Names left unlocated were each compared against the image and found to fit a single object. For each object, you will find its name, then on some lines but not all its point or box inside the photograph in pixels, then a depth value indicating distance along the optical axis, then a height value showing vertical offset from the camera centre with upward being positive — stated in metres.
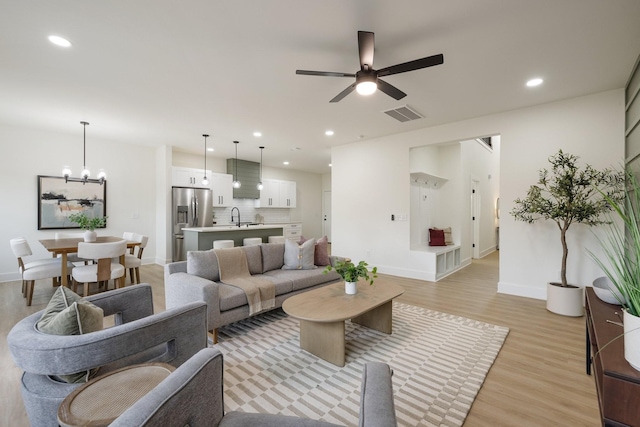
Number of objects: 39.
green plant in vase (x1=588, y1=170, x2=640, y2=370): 1.11 -0.36
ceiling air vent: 4.11 +1.57
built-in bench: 5.05 -0.93
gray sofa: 2.63 -0.80
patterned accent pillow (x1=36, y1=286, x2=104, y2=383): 1.36 -0.55
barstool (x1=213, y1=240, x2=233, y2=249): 5.12 -0.57
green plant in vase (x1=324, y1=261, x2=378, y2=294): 2.79 -0.62
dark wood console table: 1.09 -0.71
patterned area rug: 1.82 -1.29
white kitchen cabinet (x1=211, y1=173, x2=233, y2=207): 7.39 +0.69
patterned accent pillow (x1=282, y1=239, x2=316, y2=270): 3.84 -0.60
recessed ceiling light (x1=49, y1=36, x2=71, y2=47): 2.43 +1.56
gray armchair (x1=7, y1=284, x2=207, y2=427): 1.23 -0.68
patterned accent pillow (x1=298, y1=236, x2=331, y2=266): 4.08 -0.62
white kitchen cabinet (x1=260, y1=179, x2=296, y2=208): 8.79 +0.66
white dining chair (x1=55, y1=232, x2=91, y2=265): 4.71 -0.44
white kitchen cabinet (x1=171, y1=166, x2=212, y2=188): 6.55 +0.90
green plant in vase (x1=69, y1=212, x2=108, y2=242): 4.30 -0.17
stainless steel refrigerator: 6.47 +0.06
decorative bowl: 1.87 -0.56
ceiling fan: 2.15 +1.22
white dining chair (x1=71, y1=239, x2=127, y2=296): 3.69 -0.67
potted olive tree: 3.35 +0.14
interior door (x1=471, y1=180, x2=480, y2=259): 7.29 -0.18
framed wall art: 5.20 +0.27
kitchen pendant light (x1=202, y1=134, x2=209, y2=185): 5.69 +1.52
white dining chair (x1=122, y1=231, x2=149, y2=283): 4.56 -0.75
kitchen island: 5.25 -0.44
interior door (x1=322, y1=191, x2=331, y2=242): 11.23 +0.01
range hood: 7.92 +1.10
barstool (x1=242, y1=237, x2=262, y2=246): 5.73 -0.58
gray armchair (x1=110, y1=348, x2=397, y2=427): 0.83 -0.64
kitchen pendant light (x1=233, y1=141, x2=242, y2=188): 7.80 +1.19
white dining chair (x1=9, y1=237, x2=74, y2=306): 3.73 -0.78
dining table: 3.79 -0.48
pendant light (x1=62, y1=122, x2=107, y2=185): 4.83 +0.77
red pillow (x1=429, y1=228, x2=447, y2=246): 5.83 -0.53
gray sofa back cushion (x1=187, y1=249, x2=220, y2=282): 3.05 -0.59
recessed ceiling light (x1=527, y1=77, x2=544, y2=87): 3.20 +1.57
